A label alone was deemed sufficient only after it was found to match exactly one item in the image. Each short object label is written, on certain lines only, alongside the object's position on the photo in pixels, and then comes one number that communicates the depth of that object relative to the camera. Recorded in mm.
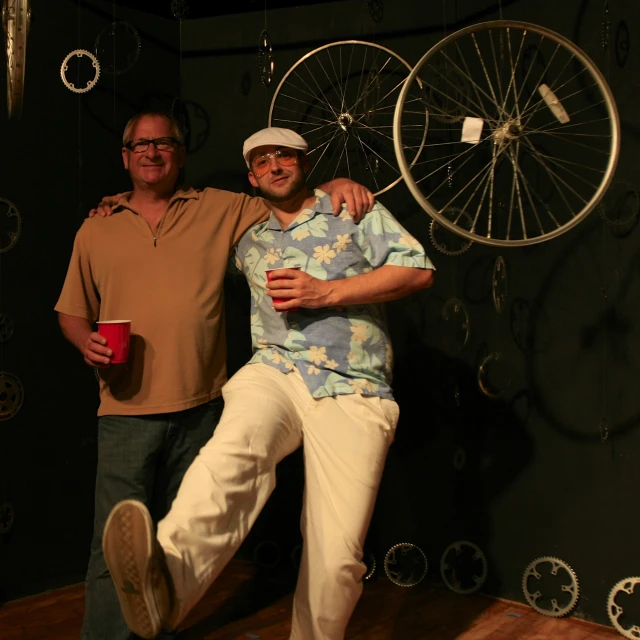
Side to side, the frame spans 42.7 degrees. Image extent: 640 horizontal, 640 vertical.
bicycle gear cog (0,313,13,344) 3404
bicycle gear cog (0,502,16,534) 3406
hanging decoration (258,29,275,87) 3471
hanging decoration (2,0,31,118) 2336
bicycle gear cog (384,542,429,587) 3662
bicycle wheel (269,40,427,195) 3680
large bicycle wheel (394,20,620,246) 3174
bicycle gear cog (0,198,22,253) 3398
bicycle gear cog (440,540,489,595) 3510
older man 2943
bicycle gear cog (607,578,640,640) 3008
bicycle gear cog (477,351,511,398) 3422
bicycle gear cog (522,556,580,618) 3197
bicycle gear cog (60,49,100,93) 3443
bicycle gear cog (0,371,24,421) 3387
